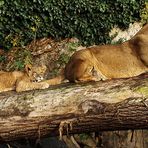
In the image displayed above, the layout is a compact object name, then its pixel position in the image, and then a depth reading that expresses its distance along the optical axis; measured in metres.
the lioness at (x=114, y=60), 12.74
